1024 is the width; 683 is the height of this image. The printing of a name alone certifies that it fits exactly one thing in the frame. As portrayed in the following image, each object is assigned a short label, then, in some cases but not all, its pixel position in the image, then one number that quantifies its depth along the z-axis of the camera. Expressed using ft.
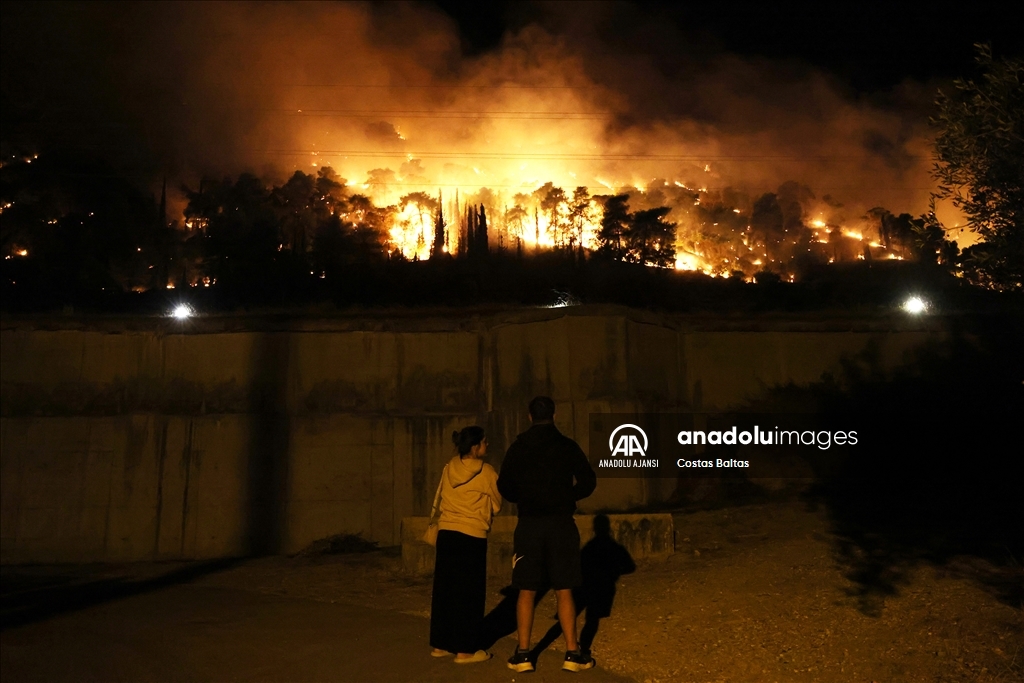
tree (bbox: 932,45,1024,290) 19.39
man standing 16.01
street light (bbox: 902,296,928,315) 52.15
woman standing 17.13
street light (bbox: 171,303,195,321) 49.67
